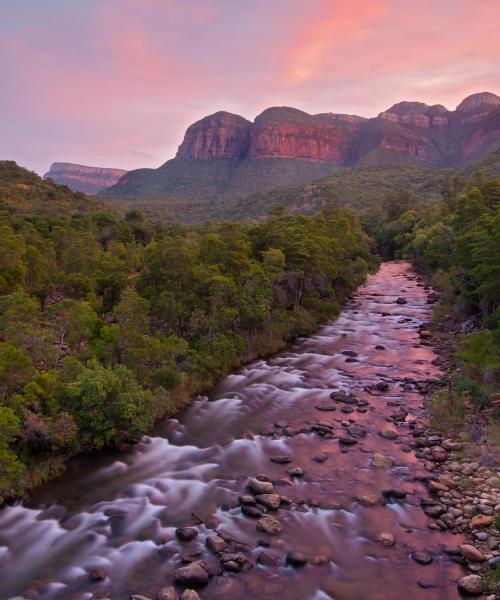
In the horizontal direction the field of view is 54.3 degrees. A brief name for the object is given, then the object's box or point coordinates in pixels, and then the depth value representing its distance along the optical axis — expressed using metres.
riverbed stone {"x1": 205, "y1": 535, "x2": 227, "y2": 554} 13.28
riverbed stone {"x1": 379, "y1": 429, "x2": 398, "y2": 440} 20.05
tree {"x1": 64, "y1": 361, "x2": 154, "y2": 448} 17.39
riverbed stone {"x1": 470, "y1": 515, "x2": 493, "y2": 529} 13.97
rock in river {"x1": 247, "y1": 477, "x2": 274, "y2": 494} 16.17
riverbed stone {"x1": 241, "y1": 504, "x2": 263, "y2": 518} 14.95
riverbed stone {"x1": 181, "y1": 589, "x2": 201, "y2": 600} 11.55
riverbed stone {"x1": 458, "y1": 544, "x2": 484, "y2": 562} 12.77
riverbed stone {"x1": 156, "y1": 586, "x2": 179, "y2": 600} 11.60
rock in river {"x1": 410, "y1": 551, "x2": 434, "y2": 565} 12.87
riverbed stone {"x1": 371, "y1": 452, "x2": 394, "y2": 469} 17.88
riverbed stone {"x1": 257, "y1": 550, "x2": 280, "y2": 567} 12.87
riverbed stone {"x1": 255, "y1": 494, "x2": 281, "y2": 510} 15.35
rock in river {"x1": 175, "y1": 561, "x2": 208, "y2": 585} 12.14
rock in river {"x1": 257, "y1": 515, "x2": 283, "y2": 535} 14.16
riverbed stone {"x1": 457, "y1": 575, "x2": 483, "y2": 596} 11.77
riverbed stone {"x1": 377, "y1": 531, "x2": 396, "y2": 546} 13.69
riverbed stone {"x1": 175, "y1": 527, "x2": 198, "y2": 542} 13.81
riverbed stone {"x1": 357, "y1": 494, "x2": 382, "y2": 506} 15.61
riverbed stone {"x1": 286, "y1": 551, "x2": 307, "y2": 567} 12.90
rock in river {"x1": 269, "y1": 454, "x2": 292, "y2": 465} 18.20
